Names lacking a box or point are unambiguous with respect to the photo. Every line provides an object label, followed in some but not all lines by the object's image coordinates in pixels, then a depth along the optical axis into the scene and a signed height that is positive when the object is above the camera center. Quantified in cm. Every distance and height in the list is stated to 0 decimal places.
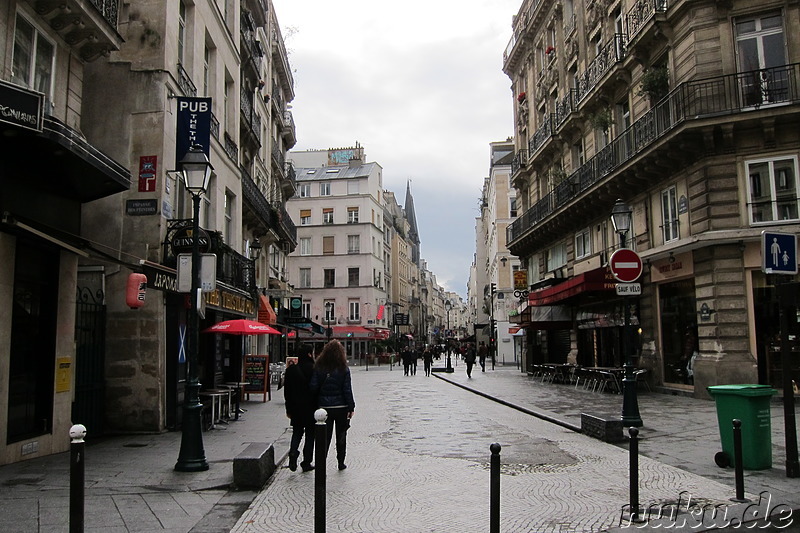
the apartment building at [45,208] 905 +200
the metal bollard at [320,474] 490 -106
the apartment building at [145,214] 1272 +248
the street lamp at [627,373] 1173 -73
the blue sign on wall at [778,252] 807 +96
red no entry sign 1230 +126
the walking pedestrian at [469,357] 3303 -119
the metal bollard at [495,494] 494 -120
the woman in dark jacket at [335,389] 889 -72
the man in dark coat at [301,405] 895 -94
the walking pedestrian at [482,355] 4194 -137
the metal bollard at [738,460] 654 -129
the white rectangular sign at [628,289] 1250 +81
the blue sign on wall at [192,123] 1363 +440
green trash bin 814 -108
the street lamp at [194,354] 880 -24
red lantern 1111 +78
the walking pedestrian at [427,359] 3909 -147
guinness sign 1300 +188
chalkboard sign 1986 -113
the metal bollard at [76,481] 432 -94
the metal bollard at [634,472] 582 -129
